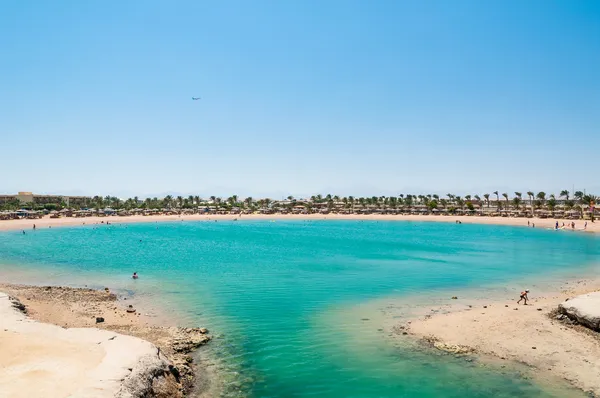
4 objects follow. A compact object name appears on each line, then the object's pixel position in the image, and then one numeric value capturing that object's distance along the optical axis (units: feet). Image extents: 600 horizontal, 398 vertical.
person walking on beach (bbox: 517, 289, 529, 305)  79.78
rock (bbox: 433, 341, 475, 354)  56.27
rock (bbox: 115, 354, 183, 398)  38.09
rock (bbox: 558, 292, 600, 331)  62.23
